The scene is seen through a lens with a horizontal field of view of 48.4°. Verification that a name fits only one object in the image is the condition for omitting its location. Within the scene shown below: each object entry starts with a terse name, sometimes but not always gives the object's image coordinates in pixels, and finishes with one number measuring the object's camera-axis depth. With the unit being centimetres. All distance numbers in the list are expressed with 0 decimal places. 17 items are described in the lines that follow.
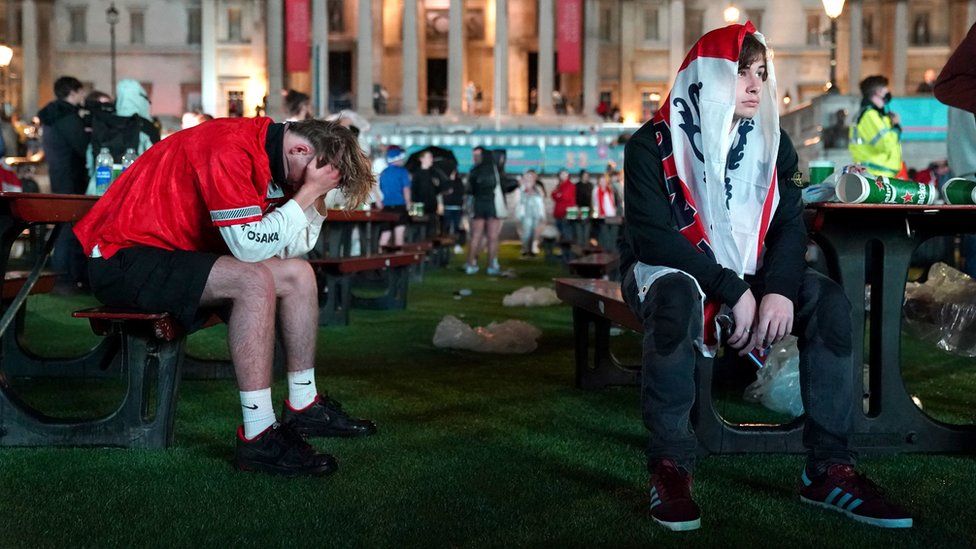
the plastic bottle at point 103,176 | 655
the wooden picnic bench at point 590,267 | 764
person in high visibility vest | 979
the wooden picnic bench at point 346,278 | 823
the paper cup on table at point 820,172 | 443
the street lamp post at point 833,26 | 1591
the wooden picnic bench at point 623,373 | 403
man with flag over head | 335
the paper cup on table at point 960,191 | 392
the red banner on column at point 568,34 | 5453
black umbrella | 1892
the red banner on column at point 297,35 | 5678
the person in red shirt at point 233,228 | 382
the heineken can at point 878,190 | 380
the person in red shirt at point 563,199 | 2336
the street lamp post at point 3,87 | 5731
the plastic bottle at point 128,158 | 706
